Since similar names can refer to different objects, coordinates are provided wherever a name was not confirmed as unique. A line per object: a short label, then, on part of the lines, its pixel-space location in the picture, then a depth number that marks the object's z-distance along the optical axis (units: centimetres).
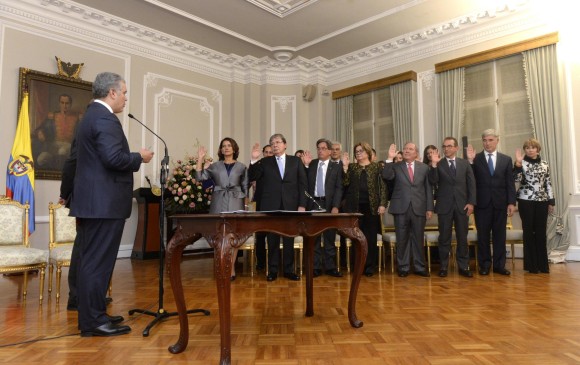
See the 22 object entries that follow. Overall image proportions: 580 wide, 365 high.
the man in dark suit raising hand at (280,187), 432
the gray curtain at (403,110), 710
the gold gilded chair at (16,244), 313
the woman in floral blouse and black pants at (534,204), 451
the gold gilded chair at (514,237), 493
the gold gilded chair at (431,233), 477
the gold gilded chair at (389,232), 475
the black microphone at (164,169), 266
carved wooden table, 188
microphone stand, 263
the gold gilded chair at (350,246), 468
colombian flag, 510
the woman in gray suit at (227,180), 415
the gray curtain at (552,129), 545
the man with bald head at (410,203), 450
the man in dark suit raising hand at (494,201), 450
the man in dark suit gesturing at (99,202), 236
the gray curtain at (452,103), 649
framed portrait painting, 557
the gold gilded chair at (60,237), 332
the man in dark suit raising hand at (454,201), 449
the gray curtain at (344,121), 802
